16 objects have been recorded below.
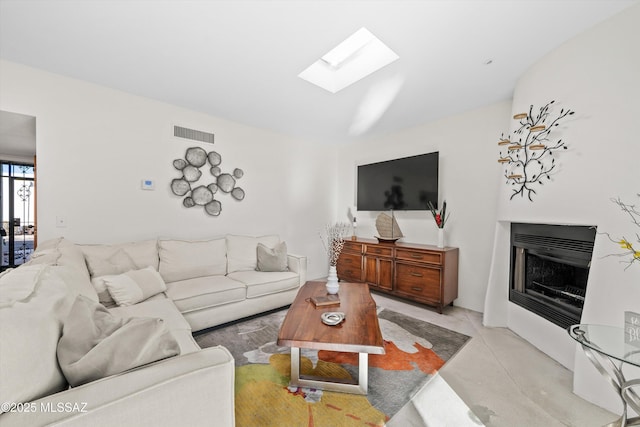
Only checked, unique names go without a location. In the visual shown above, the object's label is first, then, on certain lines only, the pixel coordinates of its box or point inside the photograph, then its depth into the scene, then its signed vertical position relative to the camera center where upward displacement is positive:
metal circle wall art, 3.21 +0.35
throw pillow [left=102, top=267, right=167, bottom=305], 2.01 -0.66
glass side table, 1.20 -0.66
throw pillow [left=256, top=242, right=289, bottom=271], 3.22 -0.63
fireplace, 2.00 -0.53
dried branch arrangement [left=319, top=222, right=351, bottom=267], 4.74 -0.40
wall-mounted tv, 3.48 +0.42
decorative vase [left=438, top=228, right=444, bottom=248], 3.28 -0.33
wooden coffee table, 1.54 -0.81
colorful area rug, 1.51 -1.22
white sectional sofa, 0.68 -0.52
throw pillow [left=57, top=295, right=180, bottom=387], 0.82 -0.48
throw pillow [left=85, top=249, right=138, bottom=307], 2.02 -0.56
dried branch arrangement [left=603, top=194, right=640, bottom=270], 1.55 -0.14
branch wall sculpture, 2.19 +0.58
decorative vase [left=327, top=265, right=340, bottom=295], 2.37 -0.69
